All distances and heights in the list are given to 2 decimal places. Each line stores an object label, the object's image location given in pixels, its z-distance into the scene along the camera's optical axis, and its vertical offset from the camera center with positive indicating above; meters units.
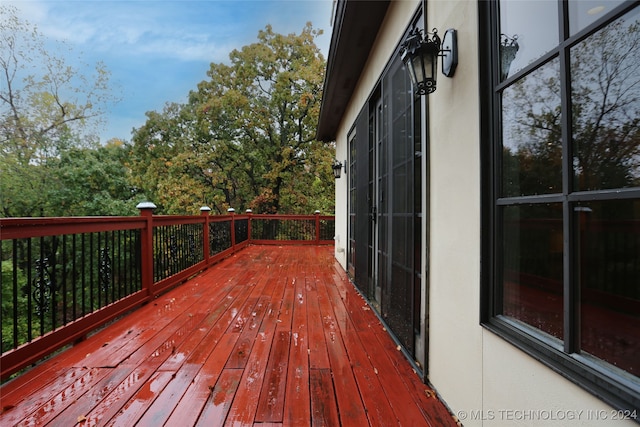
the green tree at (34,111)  10.98 +4.38
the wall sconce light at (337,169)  5.98 +0.94
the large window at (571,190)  0.78 +0.07
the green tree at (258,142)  12.10 +3.19
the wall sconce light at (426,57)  1.56 +0.85
